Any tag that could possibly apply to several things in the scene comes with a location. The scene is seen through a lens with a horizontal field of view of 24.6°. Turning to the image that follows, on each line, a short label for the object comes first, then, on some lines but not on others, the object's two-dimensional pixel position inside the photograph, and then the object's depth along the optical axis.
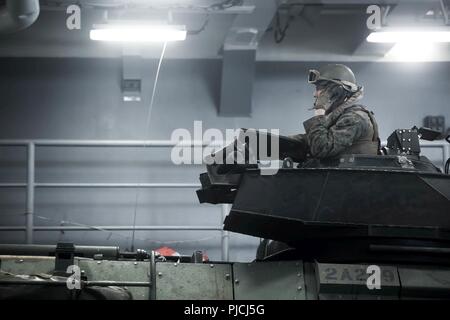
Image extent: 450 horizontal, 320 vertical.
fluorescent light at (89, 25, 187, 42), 12.15
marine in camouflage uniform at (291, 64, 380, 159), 7.02
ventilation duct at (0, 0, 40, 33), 11.46
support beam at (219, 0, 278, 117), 13.21
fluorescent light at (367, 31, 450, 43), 12.60
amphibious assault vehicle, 6.50
